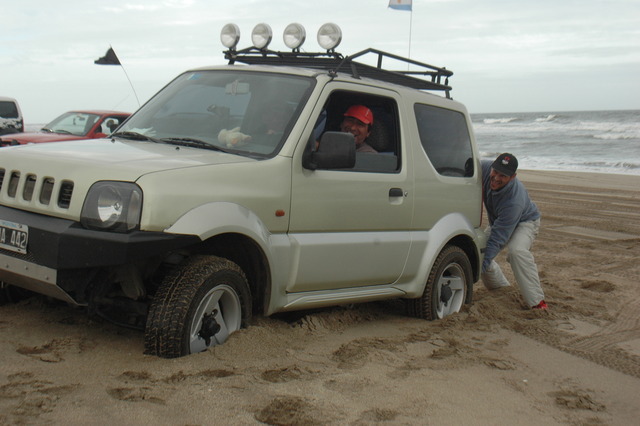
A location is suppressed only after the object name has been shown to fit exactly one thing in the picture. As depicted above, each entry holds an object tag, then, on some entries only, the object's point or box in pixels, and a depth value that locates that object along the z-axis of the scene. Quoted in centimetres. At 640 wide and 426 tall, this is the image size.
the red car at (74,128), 1388
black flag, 934
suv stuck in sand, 393
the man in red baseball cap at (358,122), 544
